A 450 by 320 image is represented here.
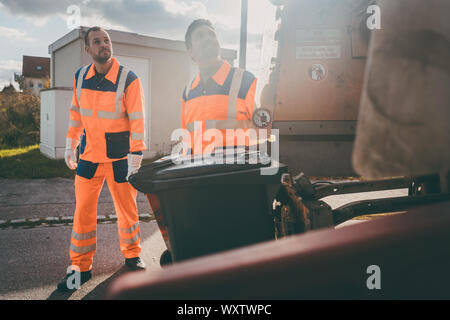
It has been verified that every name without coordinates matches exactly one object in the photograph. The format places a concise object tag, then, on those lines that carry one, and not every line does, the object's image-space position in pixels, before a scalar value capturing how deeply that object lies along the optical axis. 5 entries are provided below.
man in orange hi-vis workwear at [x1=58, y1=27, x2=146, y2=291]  3.16
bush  14.38
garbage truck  0.62
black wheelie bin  1.71
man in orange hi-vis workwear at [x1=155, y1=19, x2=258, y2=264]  2.74
